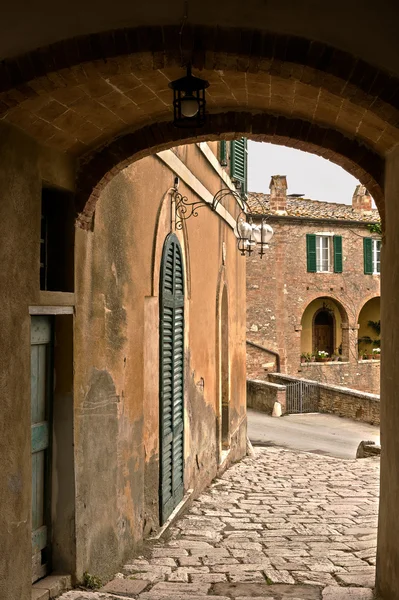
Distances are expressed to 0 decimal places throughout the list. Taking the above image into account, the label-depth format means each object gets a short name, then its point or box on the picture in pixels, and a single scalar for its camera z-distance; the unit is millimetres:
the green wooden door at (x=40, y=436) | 4965
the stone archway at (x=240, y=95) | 3771
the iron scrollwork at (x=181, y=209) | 8281
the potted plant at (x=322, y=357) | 29188
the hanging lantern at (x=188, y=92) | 4047
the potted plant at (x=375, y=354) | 30184
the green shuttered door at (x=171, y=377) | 7465
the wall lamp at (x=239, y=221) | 8345
